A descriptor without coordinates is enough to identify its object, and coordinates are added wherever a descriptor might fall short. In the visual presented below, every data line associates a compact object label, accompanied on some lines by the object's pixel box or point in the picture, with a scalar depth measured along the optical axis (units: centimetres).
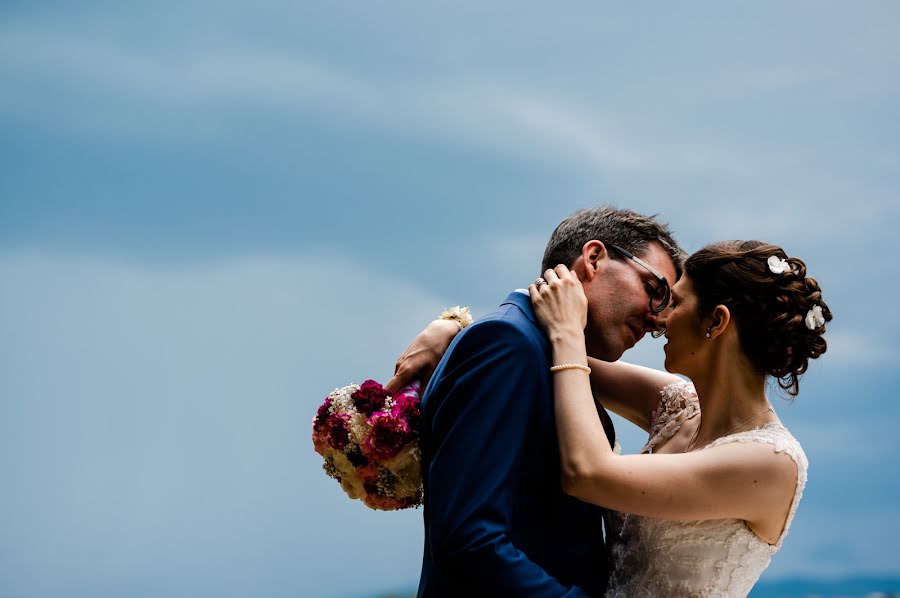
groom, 345
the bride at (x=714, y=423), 377
